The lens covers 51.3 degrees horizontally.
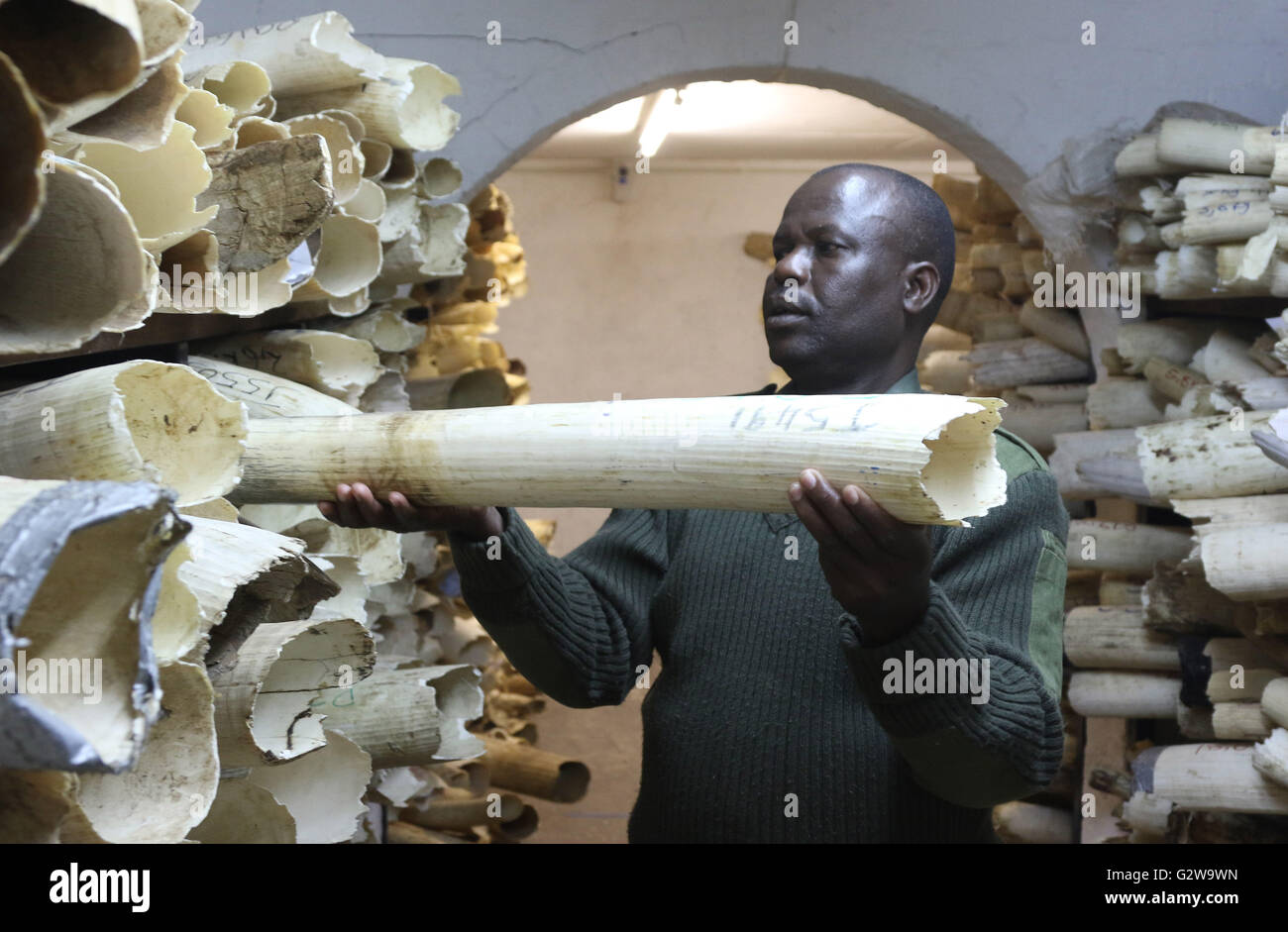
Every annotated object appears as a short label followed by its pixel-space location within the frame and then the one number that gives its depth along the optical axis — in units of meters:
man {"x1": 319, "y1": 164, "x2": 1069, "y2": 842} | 1.87
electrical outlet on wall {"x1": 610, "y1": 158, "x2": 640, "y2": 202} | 9.08
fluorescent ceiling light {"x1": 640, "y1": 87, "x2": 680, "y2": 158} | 6.67
